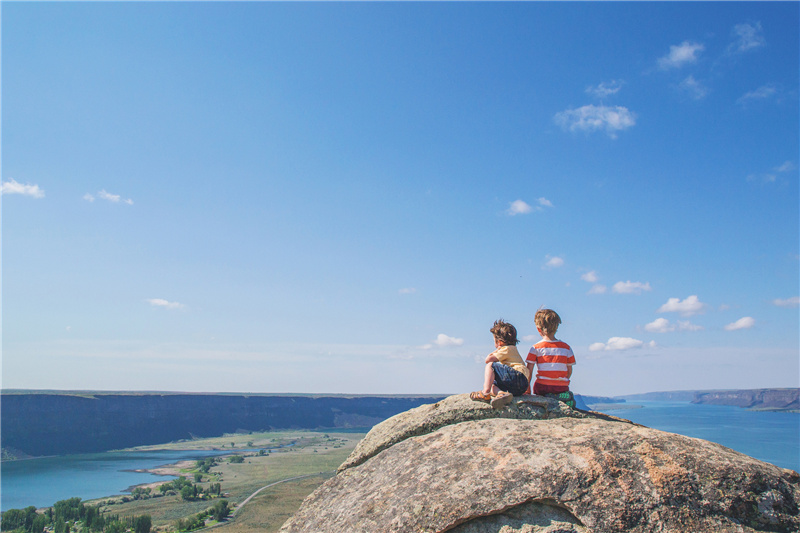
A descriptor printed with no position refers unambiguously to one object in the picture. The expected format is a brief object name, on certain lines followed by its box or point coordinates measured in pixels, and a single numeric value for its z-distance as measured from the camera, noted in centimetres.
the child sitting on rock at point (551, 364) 625
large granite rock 420
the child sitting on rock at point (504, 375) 598
